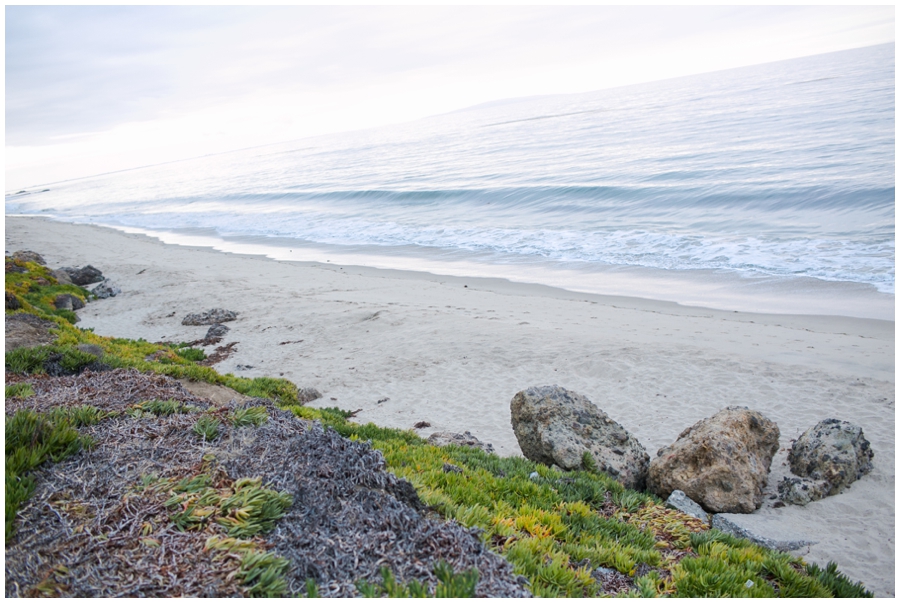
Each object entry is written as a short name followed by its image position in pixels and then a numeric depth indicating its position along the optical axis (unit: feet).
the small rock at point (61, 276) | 59.67
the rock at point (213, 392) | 22.34
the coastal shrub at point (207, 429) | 13.94
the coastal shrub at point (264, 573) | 9.23
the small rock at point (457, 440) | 23.16
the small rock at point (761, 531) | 17.22
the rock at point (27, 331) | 26.67
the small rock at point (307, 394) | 31.27
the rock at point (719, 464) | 19.99
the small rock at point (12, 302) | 37.19
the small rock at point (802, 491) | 20.65
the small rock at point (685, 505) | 17.89
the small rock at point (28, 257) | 66.86
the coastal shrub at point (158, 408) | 15.29
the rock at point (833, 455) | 21.09
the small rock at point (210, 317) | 48.67
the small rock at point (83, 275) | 63.82
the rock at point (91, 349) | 24.31
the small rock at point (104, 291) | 59.36
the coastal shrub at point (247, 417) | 14.84
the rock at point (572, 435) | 21.17
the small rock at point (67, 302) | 51.47
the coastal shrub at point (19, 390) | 17.37
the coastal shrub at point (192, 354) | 38.73
